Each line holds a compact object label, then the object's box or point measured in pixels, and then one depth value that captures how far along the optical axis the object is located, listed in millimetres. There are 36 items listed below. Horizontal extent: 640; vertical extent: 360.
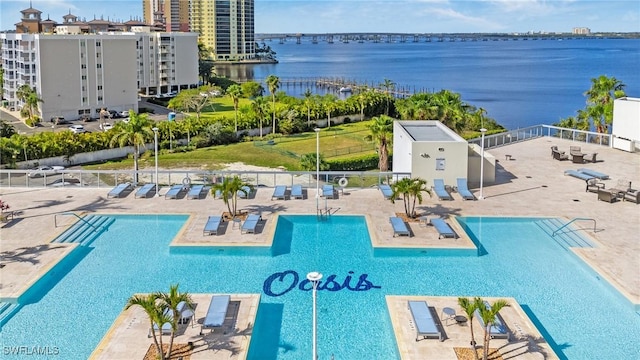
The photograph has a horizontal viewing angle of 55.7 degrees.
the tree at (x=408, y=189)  21703
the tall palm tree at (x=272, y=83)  61603
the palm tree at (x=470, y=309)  12664
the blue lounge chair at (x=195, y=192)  25797
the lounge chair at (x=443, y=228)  20625
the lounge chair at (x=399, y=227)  20688
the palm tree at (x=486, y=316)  12438
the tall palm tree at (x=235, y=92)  58619
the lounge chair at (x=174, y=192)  25797
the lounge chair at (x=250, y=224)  21078
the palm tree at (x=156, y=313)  12383
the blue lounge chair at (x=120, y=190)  25986
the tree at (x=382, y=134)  35094
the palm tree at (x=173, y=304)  12641
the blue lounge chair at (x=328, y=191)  25859
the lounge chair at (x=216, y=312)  14112
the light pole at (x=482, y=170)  25359
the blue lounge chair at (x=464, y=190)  25312
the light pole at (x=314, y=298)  11167
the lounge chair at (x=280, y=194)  25625
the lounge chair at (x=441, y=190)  25234
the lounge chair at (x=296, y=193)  25781
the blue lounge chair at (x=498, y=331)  13812
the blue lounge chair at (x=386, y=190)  25547
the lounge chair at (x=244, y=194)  25633
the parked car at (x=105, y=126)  58131
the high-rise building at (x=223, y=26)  188000
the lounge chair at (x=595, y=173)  27641
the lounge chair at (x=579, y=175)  27766
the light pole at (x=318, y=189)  24725
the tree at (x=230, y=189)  22297
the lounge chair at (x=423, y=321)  13859
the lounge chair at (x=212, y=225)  20906
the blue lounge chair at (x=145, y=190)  25984
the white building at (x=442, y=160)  26391
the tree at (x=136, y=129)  33438
